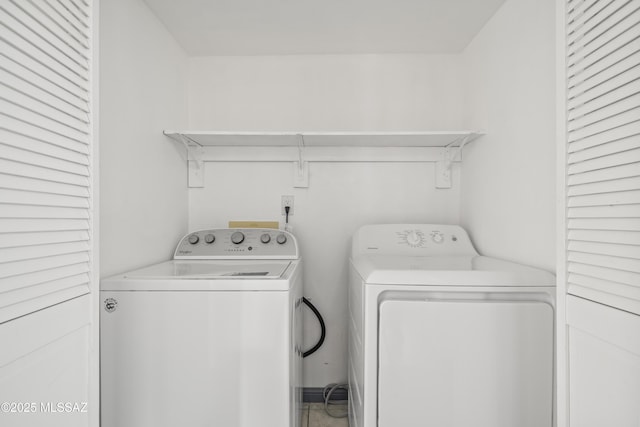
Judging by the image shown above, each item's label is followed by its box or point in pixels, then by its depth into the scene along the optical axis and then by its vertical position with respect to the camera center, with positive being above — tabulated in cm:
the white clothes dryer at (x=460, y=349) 115 -50
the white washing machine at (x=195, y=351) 116 -51
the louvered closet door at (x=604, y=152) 69 +15
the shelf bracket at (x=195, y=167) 204 +29
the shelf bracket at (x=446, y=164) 201 +31
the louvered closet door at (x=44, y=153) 67 +14
